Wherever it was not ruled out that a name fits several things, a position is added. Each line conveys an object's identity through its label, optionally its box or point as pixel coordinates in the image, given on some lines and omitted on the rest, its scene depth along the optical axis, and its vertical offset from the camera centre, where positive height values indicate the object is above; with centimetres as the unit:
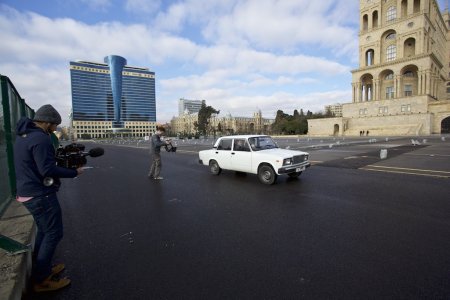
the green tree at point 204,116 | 8675 +740
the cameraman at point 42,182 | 260 -46
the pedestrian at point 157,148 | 936 -39
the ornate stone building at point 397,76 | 5525 +1496
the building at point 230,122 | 15118 +932
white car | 790 -73
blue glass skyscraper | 13288 +2585
